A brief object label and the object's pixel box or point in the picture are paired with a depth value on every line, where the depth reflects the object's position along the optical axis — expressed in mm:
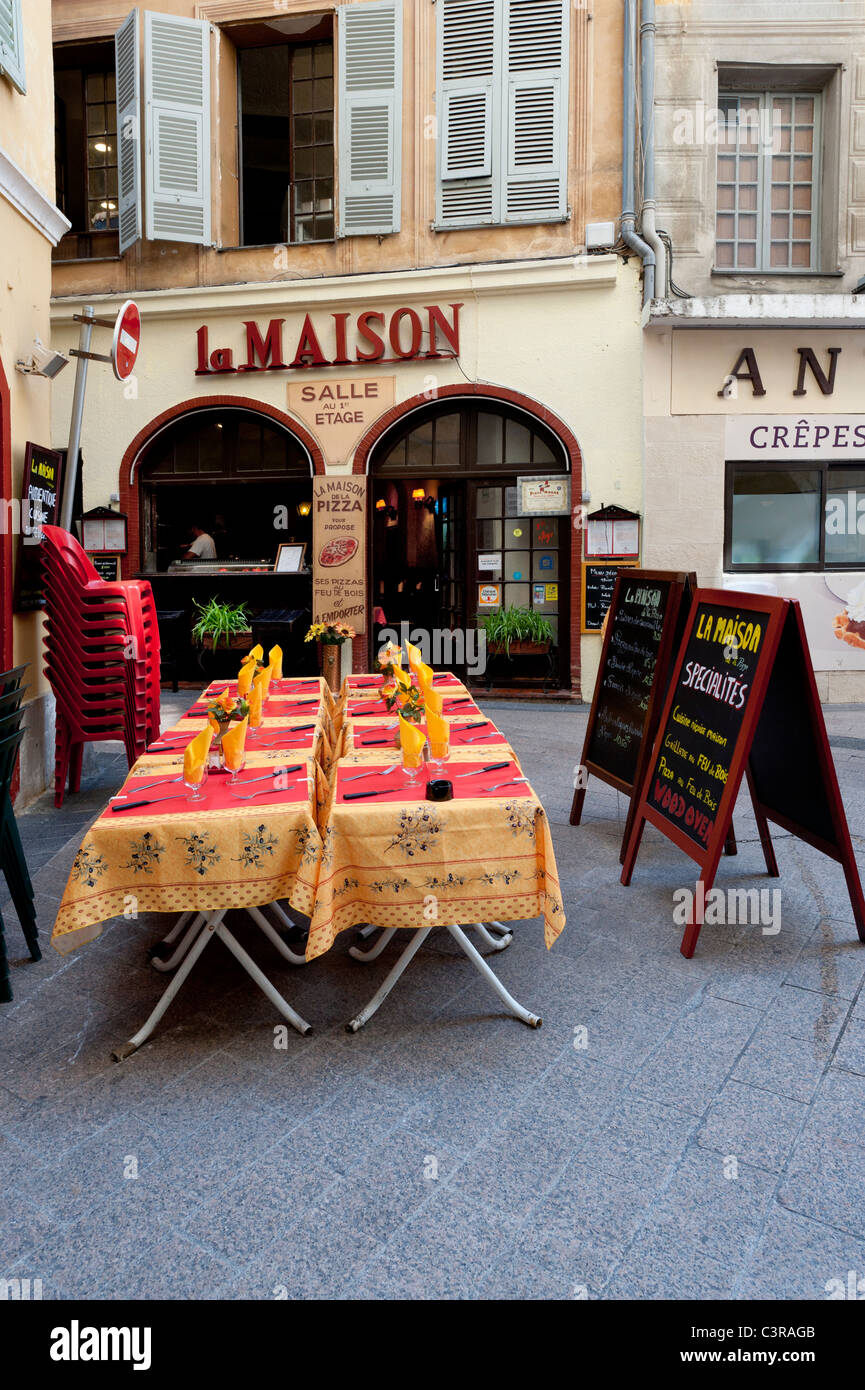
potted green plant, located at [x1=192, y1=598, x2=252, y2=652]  10438
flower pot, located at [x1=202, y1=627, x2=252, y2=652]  10742
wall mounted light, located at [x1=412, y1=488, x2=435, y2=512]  11414
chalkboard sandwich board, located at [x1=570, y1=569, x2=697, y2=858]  4754
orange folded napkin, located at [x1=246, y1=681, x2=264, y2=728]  4156
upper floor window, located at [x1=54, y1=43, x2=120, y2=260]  10977
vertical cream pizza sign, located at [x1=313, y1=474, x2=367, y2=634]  10383
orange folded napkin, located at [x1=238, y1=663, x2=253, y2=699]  4449
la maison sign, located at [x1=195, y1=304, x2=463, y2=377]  9992
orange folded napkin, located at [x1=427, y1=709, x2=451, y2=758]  3516
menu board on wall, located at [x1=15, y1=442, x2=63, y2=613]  6094
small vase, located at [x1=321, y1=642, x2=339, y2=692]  9148
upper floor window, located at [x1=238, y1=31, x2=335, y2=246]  10766
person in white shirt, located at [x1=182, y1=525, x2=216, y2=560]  11180
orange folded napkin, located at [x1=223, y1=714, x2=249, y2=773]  3453
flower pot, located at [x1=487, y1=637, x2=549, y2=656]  10156
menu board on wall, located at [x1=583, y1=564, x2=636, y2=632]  9805
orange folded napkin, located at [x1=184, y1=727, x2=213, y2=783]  3186
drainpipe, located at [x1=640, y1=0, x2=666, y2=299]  9297
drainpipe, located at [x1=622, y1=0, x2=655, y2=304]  9359
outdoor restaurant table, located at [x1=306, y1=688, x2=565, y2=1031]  2990
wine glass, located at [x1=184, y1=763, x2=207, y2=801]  3188
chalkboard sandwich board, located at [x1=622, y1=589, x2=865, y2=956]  3816
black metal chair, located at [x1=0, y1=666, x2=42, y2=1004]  3453
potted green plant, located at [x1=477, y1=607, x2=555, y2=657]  10070
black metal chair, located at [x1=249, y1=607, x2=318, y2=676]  10438
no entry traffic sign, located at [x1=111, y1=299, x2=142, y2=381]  6809
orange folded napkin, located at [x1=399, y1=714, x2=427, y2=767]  3371
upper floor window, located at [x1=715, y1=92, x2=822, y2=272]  9773
